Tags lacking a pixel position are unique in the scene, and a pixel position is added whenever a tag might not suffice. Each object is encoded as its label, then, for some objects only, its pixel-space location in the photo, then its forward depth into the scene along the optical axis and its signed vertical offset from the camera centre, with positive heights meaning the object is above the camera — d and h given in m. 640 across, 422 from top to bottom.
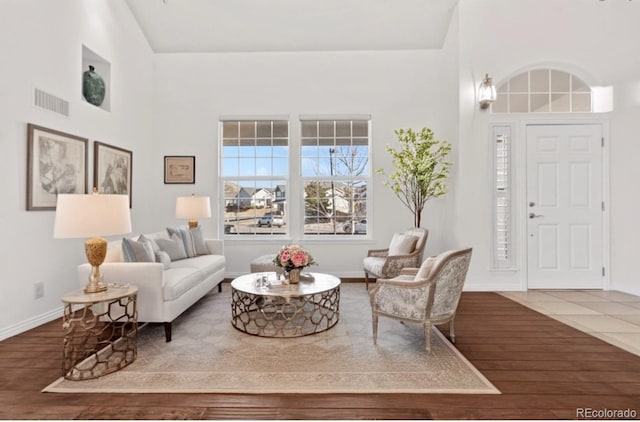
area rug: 1.96 -1.09
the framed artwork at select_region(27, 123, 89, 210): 2.96 +0.48
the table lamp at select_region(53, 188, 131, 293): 2.04 -0.06
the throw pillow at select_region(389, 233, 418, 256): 3.94 -0.41
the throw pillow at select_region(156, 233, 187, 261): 3.73 -0.42
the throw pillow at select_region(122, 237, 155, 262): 2.78 -0.36
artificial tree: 4.28 +0.63
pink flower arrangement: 2.94 -0.43
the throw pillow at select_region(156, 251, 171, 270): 3.12 -0.47
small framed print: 5.04 +0.68
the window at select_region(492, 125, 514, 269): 4.15 +0.15
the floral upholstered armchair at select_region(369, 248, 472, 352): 2.41 -0.65
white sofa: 2.56 -0.61
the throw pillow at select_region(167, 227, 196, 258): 4.02 -0.34
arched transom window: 4.19 +1.62
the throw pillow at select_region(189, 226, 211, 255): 4.22 -0.41
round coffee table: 2.72 -0.90
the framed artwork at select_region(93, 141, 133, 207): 3.81 +0.56
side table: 2.10 -1.06
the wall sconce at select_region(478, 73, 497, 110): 4.03 +1.57
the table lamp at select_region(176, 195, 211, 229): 4.36 +0.07
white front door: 4.12 +0.23
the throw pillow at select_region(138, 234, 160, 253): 3.03 -0.33
